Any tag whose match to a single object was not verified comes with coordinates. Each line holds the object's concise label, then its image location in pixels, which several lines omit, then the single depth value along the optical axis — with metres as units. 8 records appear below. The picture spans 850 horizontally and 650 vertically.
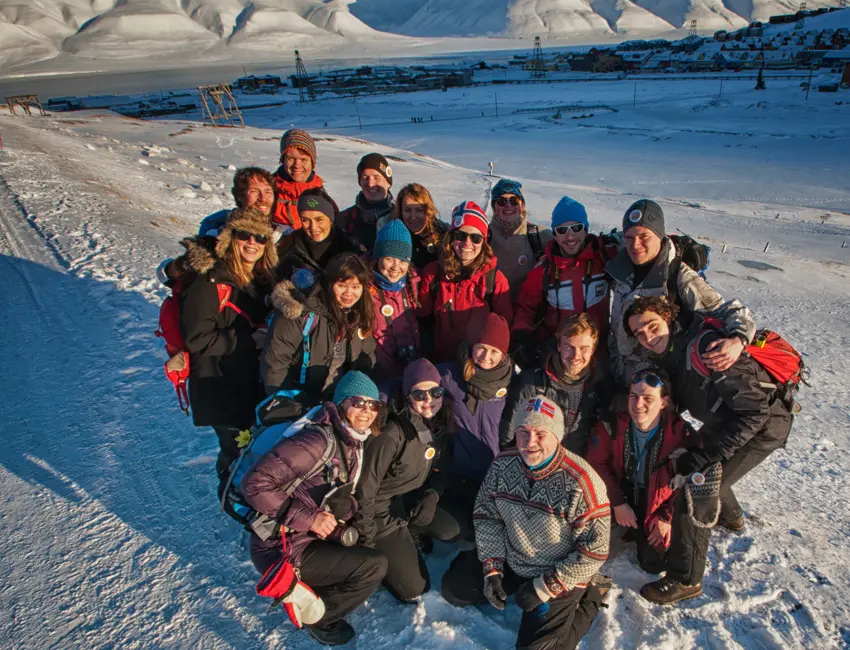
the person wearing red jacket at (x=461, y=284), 3.28
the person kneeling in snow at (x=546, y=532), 2.33
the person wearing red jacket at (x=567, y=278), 3.27
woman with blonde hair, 3.02
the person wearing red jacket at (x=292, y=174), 4.38
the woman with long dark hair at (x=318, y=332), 2.89
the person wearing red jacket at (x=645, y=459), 2.57
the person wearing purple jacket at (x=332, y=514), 2.40
